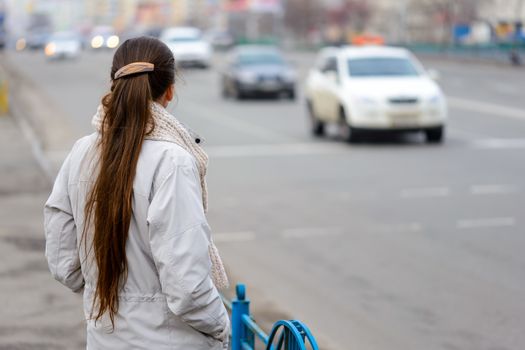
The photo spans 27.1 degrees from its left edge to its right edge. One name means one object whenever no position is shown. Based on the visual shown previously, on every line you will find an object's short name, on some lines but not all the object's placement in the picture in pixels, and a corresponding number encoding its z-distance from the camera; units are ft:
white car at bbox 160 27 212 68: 171.32
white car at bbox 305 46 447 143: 61.87
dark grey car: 102.68
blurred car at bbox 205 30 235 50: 332.37
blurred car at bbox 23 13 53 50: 307.99
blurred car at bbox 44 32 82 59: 217.97
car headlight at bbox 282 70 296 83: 103.35
